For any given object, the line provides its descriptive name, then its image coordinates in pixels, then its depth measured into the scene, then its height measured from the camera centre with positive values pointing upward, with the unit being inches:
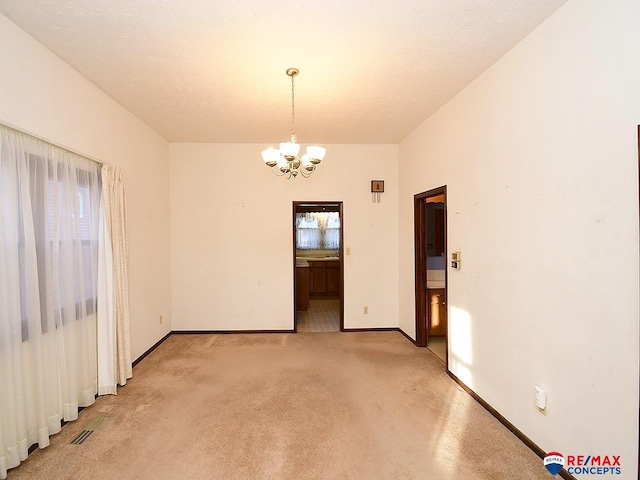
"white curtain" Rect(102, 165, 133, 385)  109.4 -9.5
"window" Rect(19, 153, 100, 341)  81.0 -0.6
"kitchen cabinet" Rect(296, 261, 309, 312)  210.0 -39.4
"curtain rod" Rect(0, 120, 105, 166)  73.1 +28.4
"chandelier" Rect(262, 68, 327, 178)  91.9 +25.7
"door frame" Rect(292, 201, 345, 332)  177.8 -13.0
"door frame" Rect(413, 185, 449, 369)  151.9 -22.3
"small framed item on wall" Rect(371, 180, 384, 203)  177.6 +26.9
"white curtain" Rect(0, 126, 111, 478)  71.9 -15.2
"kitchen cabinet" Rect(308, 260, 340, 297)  285.3 -45.1
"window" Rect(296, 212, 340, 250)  318.0 +0.4
